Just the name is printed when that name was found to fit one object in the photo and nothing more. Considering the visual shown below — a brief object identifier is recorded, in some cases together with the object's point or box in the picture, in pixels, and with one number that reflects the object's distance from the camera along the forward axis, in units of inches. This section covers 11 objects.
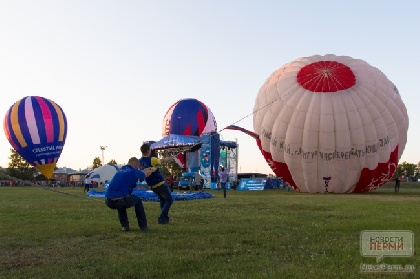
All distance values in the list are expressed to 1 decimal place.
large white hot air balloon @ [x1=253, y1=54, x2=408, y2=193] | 1020.5
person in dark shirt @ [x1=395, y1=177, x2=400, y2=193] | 1393.9
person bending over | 347.3
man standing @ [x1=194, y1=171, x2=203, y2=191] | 1635.1
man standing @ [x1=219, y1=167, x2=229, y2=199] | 941.2
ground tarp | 758.5
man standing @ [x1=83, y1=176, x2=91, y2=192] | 1595.7
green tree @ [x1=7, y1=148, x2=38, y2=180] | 3676.2
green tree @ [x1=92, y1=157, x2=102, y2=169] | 4788.4
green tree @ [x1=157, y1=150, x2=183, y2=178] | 3069.1
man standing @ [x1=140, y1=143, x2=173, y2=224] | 402.6
